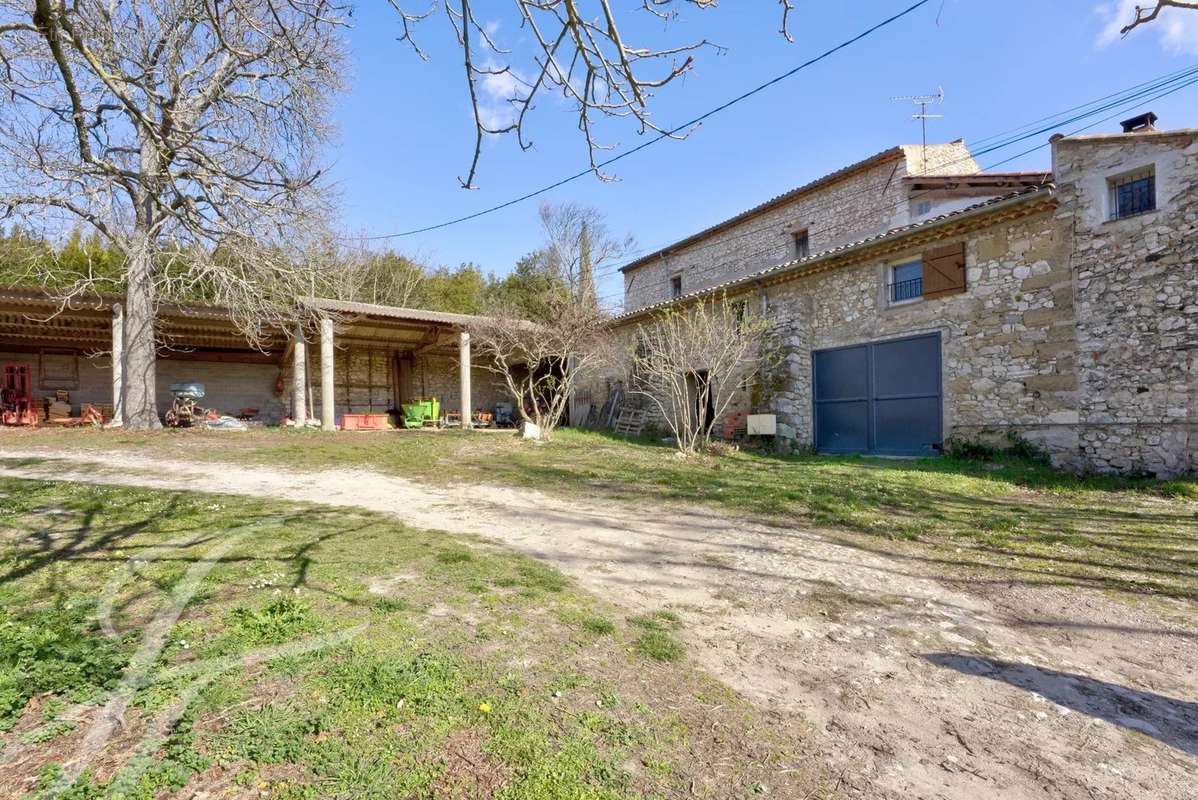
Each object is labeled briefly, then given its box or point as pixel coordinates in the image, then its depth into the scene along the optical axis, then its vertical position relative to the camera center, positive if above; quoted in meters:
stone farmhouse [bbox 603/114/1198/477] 8.03 +1.40
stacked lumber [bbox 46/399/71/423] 14.88 -0.08
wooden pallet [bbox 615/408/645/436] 16.61 -0.60
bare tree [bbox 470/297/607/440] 14.30 +1.82
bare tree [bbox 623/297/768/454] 11.45 +1.08
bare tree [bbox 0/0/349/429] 3.01 +1.92
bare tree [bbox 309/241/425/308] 28.02 +6.76
